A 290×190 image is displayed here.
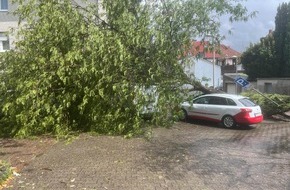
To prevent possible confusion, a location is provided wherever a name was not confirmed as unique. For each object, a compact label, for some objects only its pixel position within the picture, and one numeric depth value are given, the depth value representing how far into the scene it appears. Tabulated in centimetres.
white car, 1004
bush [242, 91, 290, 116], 1231
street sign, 1206
